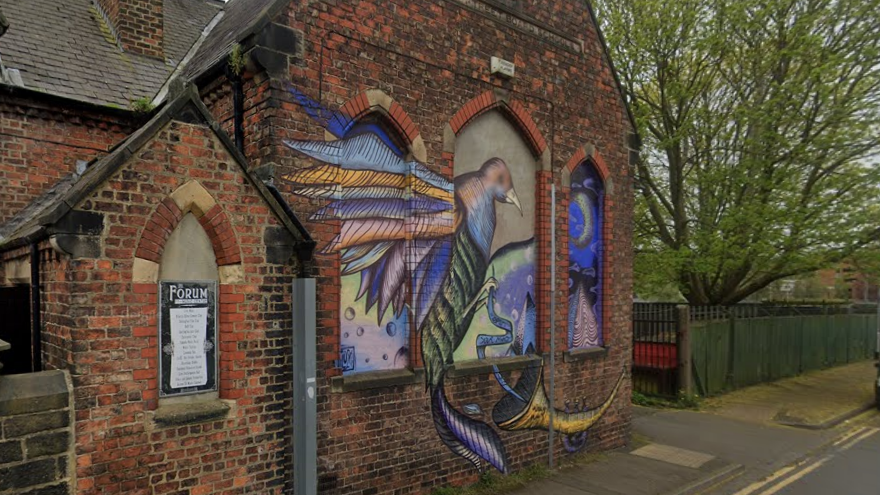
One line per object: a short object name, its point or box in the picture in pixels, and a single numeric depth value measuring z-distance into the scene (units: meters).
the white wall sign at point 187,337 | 4.59
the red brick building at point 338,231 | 4.41
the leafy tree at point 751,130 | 12.66
